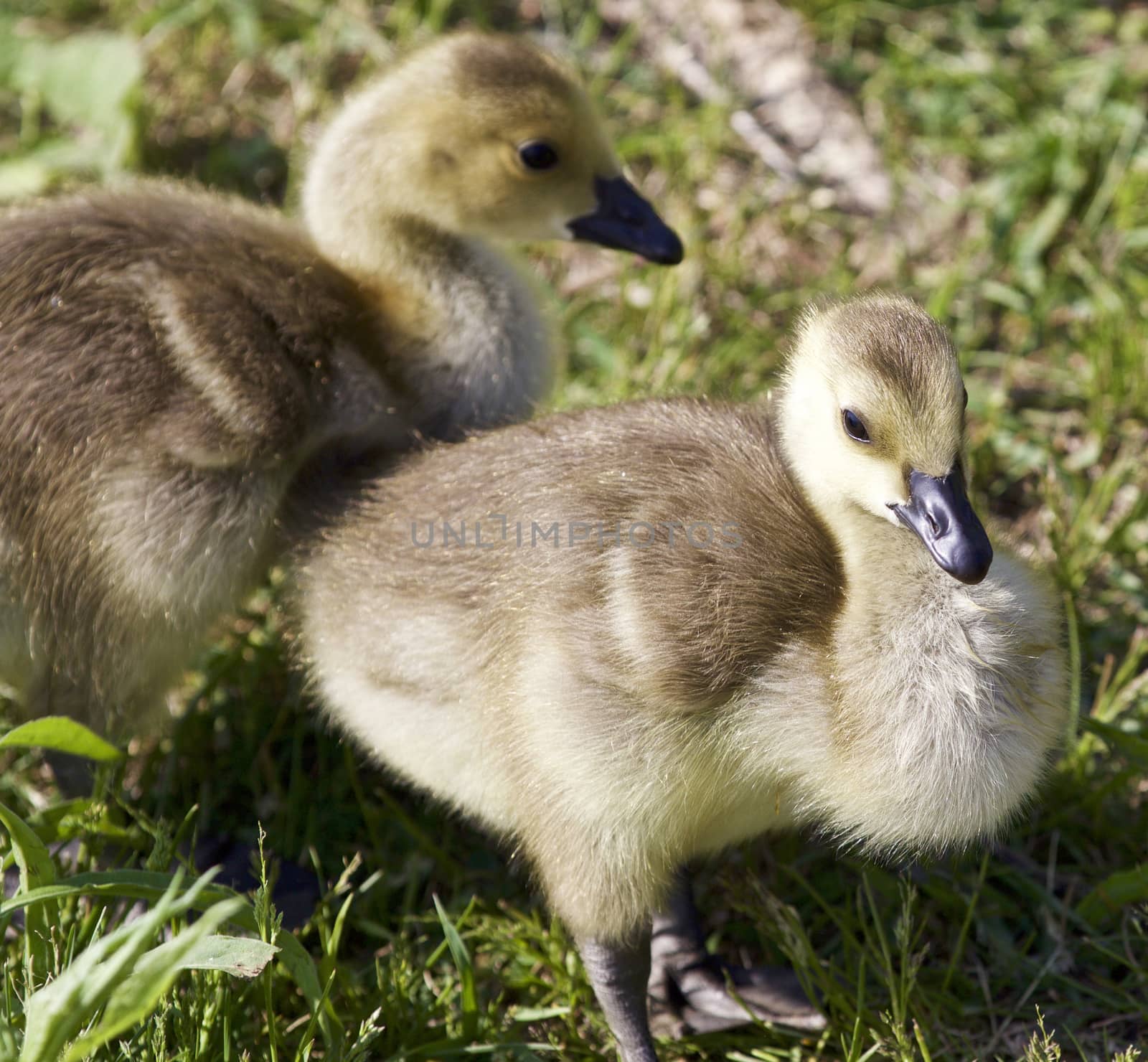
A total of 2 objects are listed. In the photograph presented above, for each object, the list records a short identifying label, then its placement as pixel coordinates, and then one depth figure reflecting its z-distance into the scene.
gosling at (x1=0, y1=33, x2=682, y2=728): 1.84
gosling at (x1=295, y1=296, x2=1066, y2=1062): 1.80
